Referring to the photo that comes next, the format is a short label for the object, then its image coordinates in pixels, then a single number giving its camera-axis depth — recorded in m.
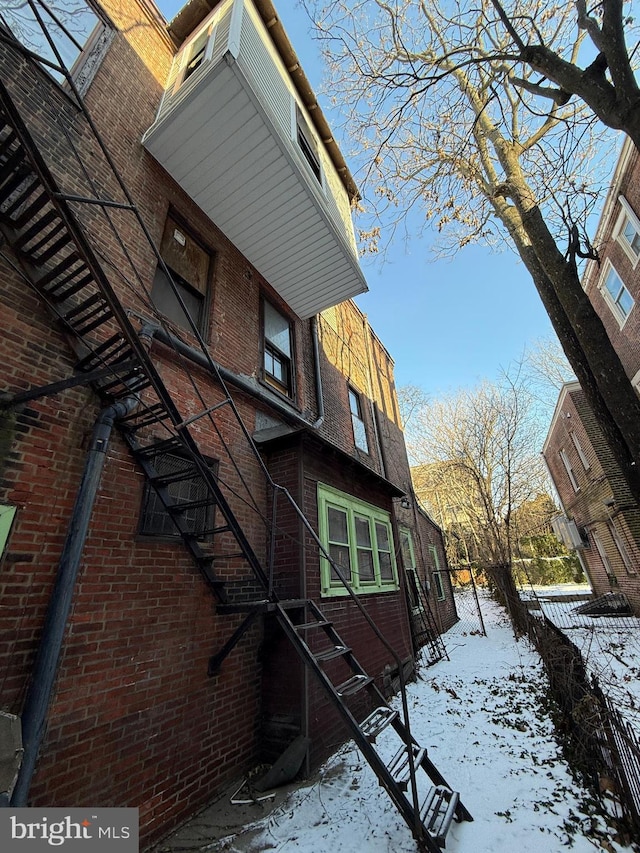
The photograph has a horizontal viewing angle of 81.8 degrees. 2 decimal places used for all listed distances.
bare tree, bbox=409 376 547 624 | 14.09
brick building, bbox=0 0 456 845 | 2.91
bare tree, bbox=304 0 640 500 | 3.51
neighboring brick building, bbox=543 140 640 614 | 10.28
